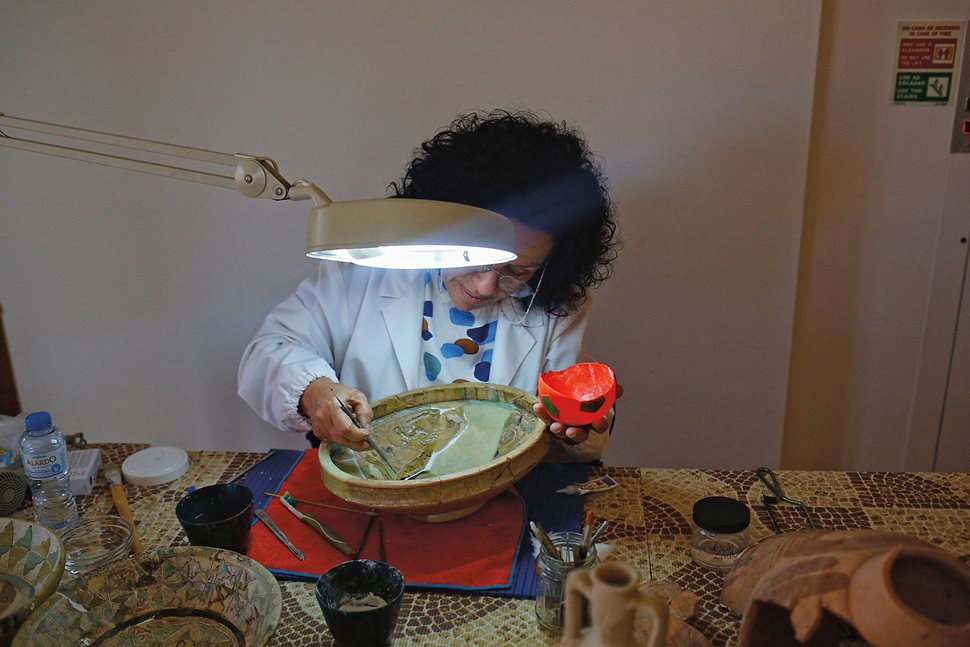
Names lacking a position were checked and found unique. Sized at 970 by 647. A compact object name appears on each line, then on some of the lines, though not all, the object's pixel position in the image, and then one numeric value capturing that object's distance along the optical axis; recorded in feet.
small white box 5.15
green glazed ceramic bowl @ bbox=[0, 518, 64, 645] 3.51
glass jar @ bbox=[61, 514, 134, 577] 4.20
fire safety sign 7.45
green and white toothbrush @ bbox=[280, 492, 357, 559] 4.45
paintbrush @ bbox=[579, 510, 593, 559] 3.74
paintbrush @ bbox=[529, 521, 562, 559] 3.80
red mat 4.23
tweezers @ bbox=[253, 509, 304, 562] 4.45
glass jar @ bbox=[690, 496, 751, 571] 4.19
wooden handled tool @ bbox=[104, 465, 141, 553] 4.51
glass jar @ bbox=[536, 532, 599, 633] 3.67
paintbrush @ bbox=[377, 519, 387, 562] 4.39
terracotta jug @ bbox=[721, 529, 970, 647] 2.50
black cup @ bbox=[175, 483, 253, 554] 4.11
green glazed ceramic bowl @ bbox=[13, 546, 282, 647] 3.59
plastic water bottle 4.64
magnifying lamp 3.02
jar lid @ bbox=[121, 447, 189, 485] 5.29
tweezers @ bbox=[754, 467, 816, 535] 4.68
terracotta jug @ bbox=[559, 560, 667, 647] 2.56
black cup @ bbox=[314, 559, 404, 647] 3.37
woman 5.61
